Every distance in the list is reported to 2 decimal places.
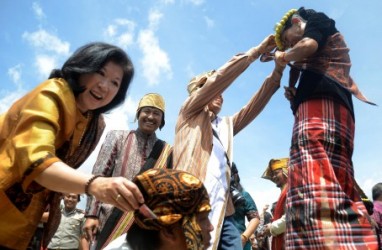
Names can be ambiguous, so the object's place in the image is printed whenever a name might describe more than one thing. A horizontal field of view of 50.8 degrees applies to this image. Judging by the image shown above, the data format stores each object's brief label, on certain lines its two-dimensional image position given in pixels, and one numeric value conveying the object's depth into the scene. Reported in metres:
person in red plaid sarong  2.15
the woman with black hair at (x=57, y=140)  1.49
